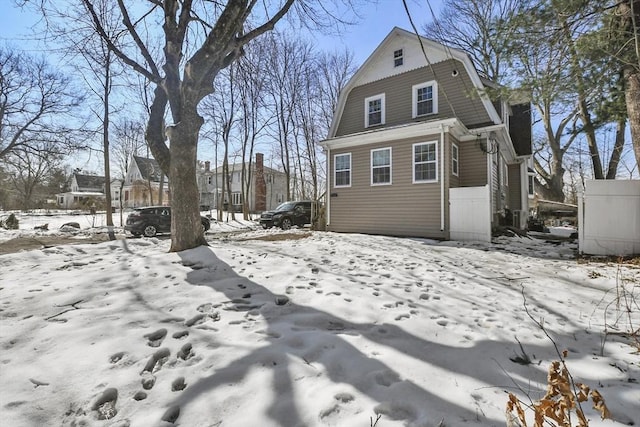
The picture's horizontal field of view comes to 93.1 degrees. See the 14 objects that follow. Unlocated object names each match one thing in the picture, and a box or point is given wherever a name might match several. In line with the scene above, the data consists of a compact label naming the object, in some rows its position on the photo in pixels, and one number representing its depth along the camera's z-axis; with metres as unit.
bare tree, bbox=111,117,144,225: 27.20
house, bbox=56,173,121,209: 42.23
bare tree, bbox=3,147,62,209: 19.18
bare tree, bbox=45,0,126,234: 12.83
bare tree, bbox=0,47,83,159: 17.09
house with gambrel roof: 9.55
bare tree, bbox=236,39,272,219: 21.09
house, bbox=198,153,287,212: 33.84
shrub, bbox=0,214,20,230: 16.11
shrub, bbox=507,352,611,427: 0.99
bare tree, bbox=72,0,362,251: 5.45
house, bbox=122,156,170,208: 38.12
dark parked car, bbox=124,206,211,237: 12.53
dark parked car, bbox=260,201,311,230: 15.77
